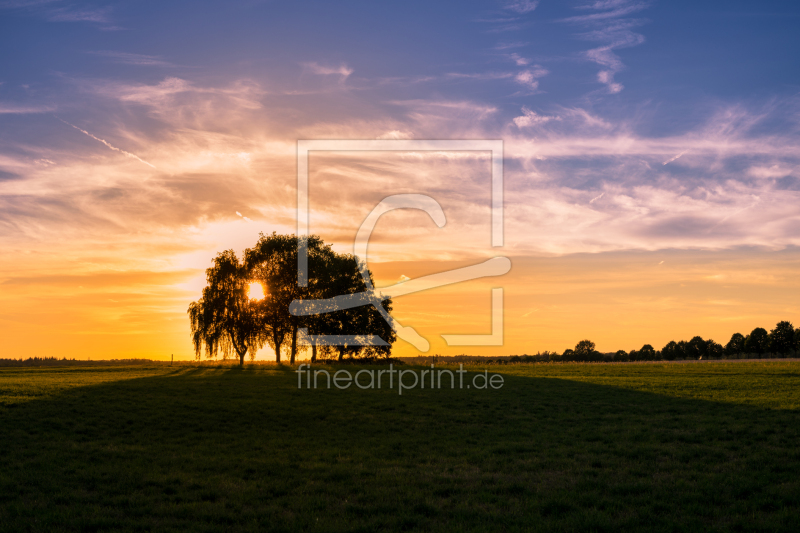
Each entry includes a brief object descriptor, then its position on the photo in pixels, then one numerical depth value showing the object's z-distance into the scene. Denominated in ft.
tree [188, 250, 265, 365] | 208.74
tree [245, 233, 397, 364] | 212.64
